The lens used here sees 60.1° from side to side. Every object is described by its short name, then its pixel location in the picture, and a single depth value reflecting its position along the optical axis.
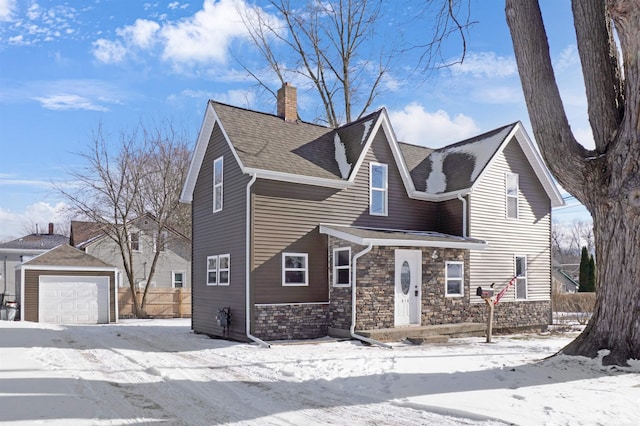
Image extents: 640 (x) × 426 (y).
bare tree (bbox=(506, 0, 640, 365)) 9.09
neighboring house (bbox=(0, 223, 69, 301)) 35.59
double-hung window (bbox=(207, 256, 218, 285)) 17.11
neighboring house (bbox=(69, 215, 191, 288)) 31.11
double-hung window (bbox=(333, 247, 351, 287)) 15.53
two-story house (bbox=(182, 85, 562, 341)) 15.09
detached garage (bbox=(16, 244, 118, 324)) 23.53
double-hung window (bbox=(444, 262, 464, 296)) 17.08
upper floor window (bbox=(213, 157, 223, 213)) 17.03
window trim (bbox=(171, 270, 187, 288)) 33.38
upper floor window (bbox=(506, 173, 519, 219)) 19.52
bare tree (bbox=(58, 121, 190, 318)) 28.28
